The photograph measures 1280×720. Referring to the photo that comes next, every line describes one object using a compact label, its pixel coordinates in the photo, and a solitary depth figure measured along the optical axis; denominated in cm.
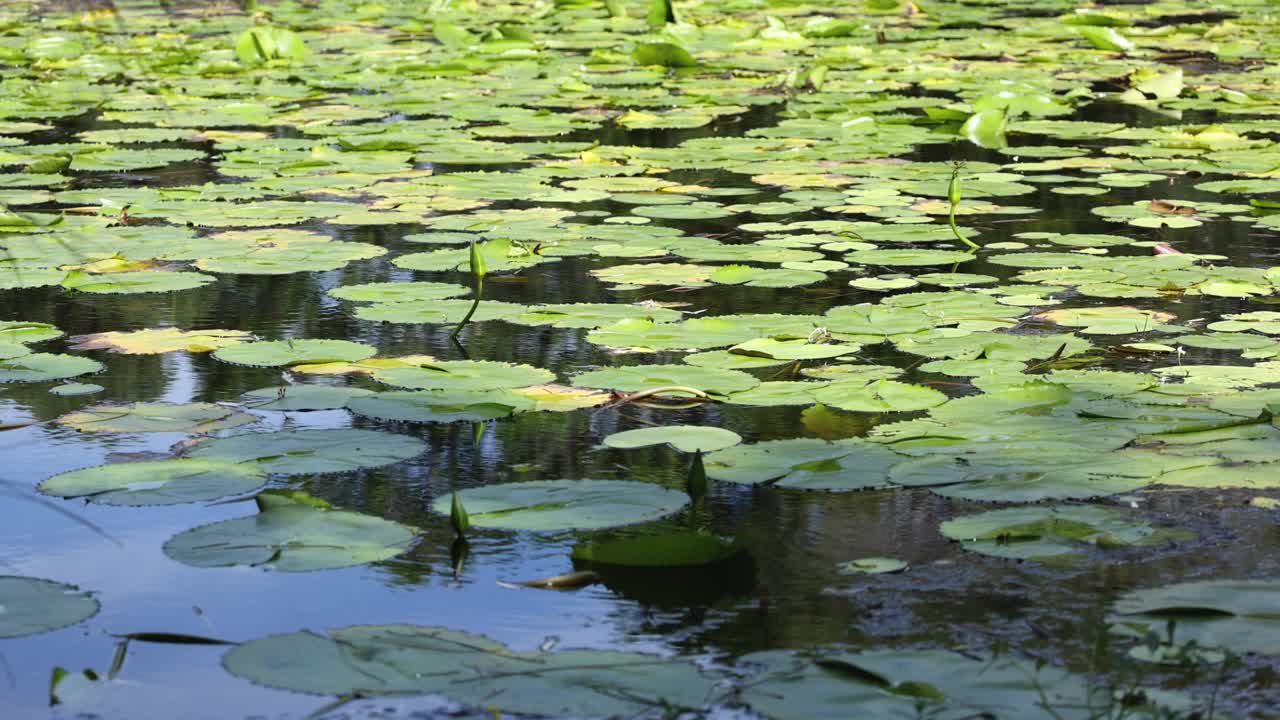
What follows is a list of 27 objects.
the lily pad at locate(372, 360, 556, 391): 561
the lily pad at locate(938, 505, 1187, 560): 406
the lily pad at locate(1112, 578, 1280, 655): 346
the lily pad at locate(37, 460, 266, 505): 447
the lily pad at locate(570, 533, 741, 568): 402
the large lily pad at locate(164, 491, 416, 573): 401
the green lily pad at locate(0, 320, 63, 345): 623
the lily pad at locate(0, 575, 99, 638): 362
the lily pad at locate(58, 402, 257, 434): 511
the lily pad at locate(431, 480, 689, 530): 430
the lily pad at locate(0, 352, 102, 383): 568
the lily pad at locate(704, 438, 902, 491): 458
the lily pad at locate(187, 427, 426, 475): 473
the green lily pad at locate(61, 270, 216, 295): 706
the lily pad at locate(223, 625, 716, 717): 322
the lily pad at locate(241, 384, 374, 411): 537
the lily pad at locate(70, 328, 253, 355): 611
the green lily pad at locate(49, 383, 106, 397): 553
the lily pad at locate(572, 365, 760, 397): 554
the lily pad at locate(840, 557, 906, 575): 397
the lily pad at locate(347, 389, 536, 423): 523
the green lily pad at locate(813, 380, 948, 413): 530
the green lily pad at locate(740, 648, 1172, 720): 314
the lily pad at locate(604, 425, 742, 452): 493
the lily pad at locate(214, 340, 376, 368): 591
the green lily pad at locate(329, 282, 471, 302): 691
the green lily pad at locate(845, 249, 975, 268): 760
